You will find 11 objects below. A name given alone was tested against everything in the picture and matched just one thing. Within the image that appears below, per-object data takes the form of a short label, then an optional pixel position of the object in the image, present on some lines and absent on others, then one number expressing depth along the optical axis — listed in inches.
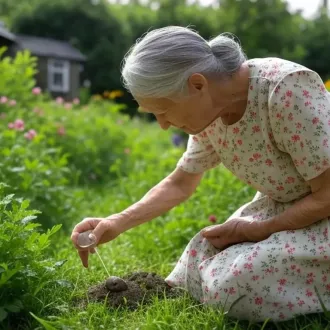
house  797.9
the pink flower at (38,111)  243.3
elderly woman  81.6
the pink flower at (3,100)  216.7
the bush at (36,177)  139.6
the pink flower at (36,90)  253.0
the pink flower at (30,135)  171.6
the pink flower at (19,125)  175.2
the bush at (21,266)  83.9
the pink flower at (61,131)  238.8
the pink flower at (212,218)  137.6
